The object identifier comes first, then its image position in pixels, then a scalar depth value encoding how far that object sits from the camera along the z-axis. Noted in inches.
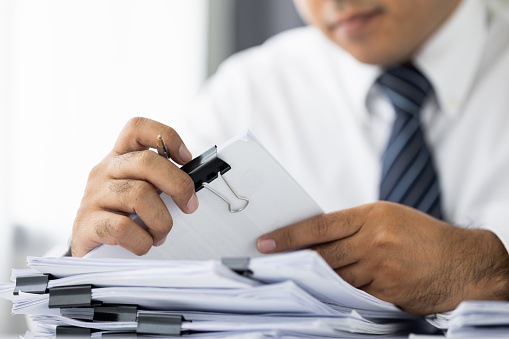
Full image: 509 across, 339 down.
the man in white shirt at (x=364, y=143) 23.0
